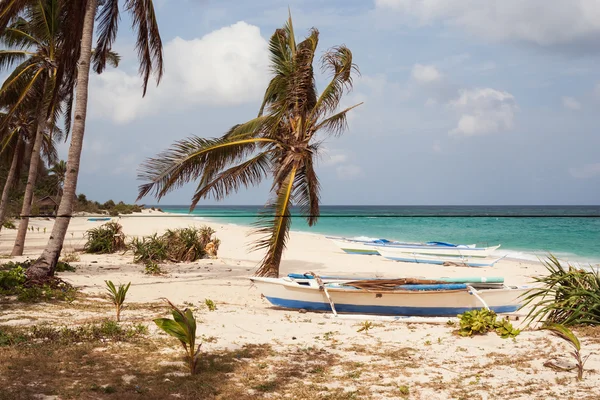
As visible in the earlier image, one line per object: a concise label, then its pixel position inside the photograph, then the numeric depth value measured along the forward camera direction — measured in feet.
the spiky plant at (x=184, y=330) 17.63
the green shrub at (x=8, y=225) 94.17
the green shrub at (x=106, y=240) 58.85
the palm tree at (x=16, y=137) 54.93
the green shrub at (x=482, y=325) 22.69
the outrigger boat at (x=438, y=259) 68.03
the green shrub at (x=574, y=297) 23.11
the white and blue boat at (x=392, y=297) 29.96
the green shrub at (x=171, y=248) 52.49
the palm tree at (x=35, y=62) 43.65
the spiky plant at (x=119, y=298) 24.61
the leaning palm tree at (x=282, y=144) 36.09
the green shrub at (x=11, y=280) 30.81
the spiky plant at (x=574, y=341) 17.54
